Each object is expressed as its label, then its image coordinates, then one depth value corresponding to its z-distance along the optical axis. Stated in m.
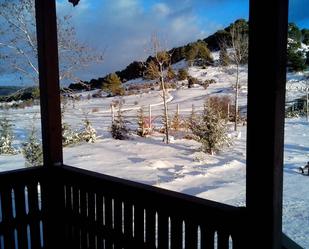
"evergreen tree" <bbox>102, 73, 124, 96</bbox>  19.27
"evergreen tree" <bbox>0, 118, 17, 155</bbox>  8.30
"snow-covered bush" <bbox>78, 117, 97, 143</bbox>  9.54
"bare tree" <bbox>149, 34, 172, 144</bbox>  11.71
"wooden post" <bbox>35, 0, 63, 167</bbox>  2.28
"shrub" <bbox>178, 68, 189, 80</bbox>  25.03
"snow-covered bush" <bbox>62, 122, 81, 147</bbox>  8.95
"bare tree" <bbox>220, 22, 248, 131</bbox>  12.50
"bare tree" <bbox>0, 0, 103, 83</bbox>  7.80
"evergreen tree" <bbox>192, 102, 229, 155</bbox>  8.17
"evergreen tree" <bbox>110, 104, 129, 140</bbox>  10.69
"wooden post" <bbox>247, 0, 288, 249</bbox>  1.15
